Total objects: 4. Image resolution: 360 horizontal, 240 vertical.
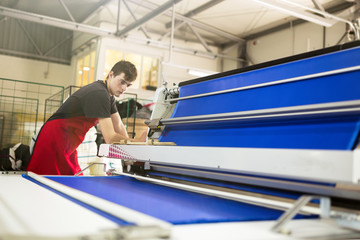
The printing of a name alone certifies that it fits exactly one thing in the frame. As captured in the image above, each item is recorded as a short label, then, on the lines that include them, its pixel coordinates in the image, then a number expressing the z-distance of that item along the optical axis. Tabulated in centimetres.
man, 232
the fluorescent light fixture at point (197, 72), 710
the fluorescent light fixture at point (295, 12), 555
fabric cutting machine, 90
